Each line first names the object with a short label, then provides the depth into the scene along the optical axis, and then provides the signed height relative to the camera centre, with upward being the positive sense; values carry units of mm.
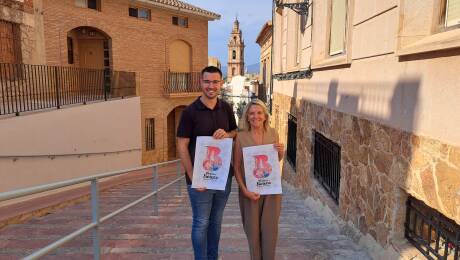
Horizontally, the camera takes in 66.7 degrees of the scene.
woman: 3020 -990
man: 2955 -403
